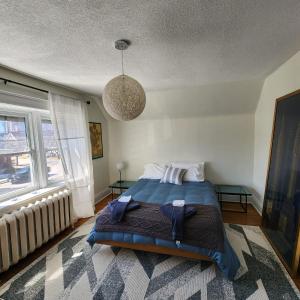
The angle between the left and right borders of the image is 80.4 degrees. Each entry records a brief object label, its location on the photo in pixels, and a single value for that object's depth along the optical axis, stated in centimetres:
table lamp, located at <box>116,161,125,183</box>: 390
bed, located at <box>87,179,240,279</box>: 171
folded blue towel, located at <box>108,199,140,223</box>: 204
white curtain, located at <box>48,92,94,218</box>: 274
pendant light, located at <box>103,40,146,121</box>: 143
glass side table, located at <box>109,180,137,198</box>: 367
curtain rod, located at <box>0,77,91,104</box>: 201
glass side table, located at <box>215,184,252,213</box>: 311
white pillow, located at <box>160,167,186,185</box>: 319
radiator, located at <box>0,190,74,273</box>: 184
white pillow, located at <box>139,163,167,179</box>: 356
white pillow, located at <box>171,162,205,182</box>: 333
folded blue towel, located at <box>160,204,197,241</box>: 181
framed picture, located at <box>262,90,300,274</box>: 182
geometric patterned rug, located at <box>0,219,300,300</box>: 158
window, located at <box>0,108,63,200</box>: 223
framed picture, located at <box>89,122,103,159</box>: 361
